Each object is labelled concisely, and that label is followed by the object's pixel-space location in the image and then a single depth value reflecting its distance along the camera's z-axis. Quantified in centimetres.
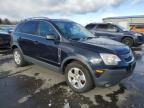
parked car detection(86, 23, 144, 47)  741
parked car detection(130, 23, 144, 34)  1466
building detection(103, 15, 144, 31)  2318
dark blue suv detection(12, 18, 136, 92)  229
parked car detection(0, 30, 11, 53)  601
